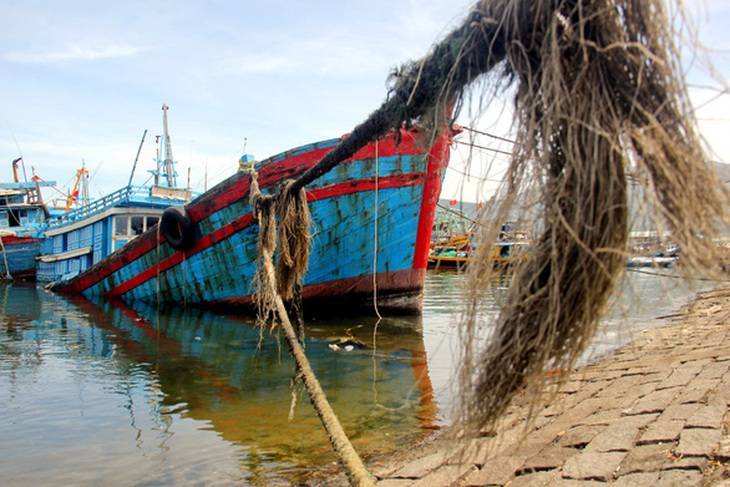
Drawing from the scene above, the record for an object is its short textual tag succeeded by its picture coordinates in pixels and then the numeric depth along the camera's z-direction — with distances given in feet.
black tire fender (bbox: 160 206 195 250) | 41.83
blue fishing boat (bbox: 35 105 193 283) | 58.70
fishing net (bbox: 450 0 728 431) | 5.01
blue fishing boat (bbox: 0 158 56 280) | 97.60
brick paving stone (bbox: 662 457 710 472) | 9.05
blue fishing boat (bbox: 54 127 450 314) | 37.40
